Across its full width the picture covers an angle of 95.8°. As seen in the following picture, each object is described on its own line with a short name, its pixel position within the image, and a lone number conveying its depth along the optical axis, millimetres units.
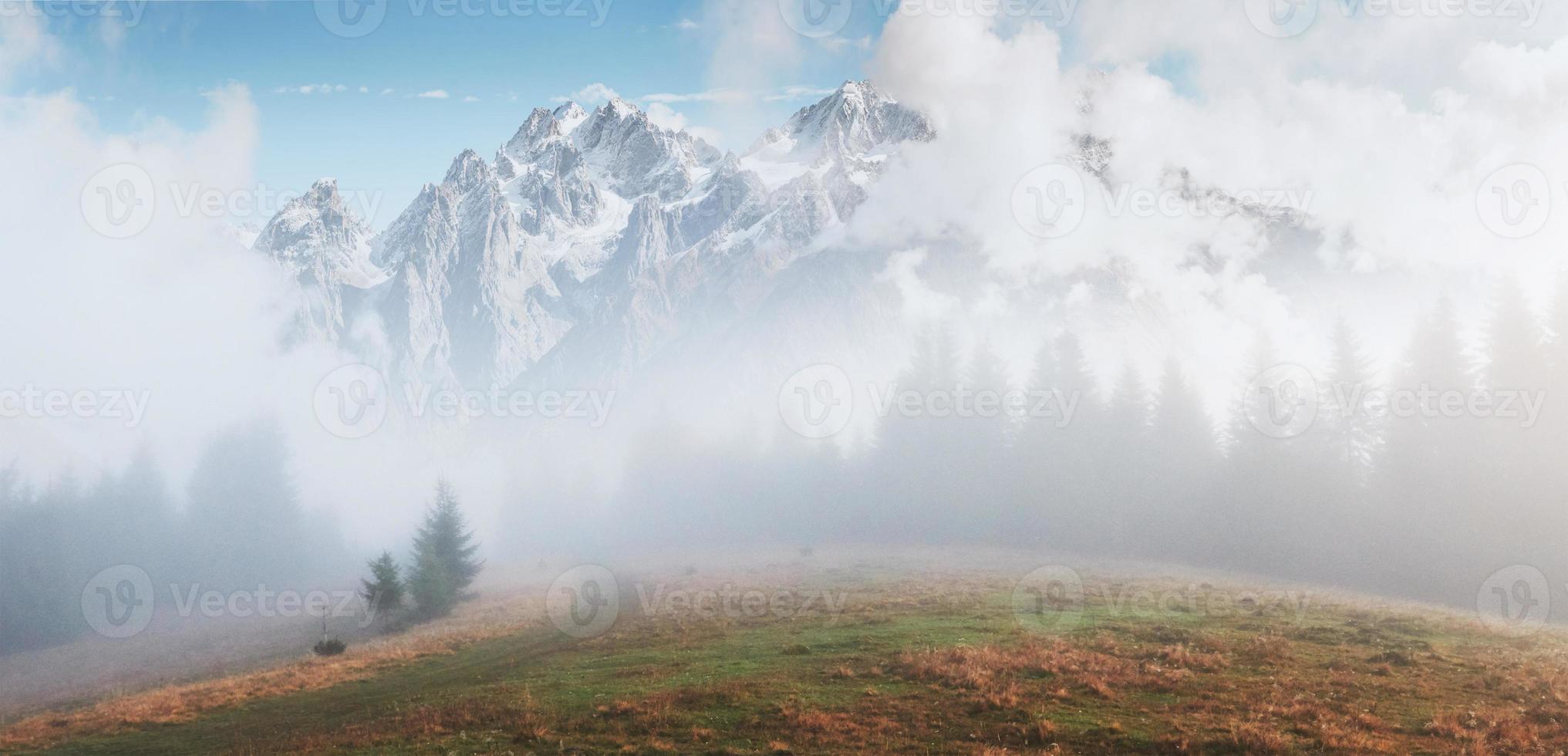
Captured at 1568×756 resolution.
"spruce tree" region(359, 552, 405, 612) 51750
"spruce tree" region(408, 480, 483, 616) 54500
